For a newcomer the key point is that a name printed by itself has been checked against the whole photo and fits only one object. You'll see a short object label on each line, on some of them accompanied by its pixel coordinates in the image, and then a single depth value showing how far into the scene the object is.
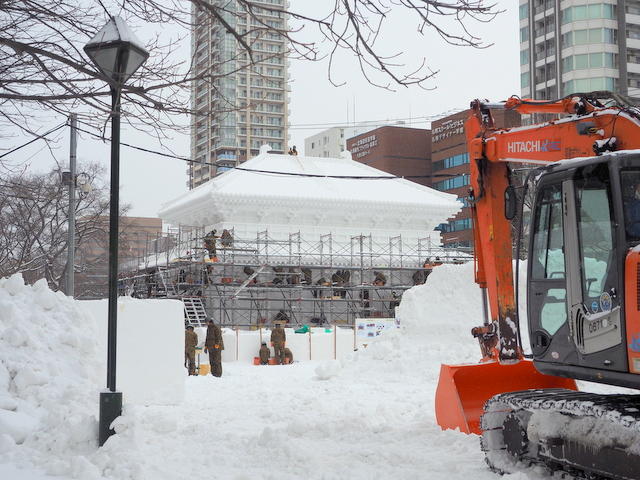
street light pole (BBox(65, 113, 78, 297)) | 19.28
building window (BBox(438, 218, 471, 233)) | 85.12
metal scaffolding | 33.69
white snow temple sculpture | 34.44
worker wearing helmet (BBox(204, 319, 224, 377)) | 20.73
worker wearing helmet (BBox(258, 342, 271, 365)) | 25.28
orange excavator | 6.39
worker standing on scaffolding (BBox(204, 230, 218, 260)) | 32.97
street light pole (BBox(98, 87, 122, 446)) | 7.34
